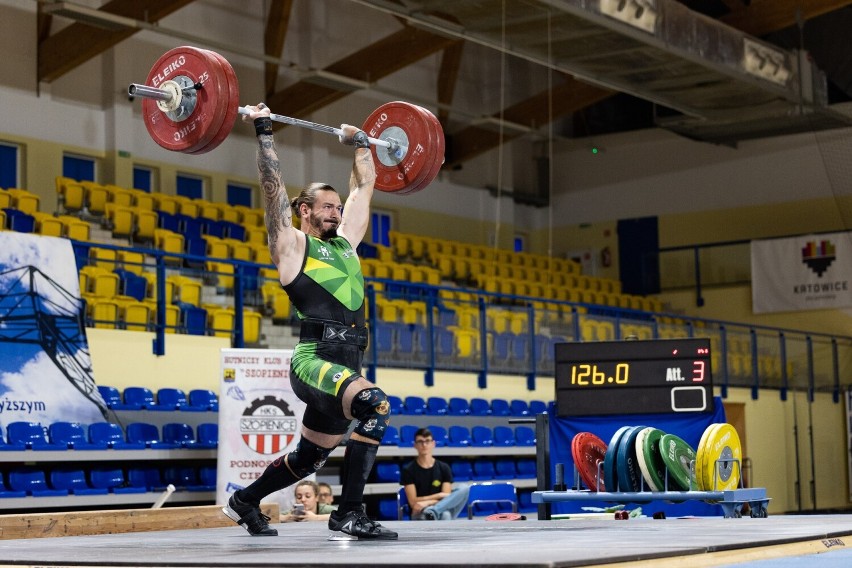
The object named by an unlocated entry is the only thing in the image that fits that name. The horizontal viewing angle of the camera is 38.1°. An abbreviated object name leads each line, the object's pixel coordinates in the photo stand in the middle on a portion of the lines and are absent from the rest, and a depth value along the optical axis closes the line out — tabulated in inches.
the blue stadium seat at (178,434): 441.4
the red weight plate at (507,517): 324.8
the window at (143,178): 761.0
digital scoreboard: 356.8
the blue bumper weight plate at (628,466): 285.0
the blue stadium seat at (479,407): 577.9
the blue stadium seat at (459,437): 543.5
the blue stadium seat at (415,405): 539.1
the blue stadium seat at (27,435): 394.3
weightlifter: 206.4
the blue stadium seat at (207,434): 447.2
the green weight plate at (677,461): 285.9
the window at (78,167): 730.2
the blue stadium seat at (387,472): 509.4
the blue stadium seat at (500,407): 592.0
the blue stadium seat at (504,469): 577.6
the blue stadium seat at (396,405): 522.6
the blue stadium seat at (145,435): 431.8
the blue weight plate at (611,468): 287.9
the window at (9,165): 695.1
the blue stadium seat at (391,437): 503.2
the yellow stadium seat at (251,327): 496.4
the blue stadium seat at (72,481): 407.5
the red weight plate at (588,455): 305.3
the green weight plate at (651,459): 283.7
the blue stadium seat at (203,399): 464.4
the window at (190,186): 788.0
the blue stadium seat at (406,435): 514.3
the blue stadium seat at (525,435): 603.5
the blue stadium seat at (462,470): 555.2
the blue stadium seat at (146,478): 428.5
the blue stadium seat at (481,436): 561.9
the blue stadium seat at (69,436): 405.7
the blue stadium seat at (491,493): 415.5
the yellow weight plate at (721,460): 281.4
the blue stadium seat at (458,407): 565.9
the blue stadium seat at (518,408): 601.3
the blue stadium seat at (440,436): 534.6
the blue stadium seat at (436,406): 552.7
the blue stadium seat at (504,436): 580.0
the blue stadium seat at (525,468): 595.5
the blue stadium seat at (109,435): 415.8
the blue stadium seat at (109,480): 415.8
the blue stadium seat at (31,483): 395.5
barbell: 224.7
